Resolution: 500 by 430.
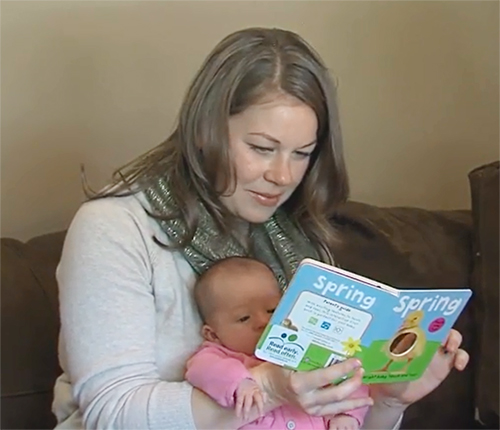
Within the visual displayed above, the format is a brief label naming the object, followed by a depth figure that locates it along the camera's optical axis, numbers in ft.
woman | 5.23
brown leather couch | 6.66
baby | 5.24
